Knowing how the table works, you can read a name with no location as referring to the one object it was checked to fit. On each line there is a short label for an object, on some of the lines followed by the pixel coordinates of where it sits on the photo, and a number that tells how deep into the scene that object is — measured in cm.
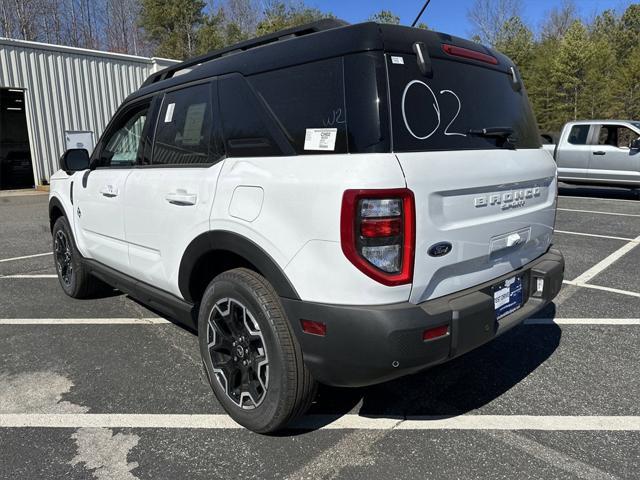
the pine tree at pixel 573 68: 3347
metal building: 1471
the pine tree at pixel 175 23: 3919
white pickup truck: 1176
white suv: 213
